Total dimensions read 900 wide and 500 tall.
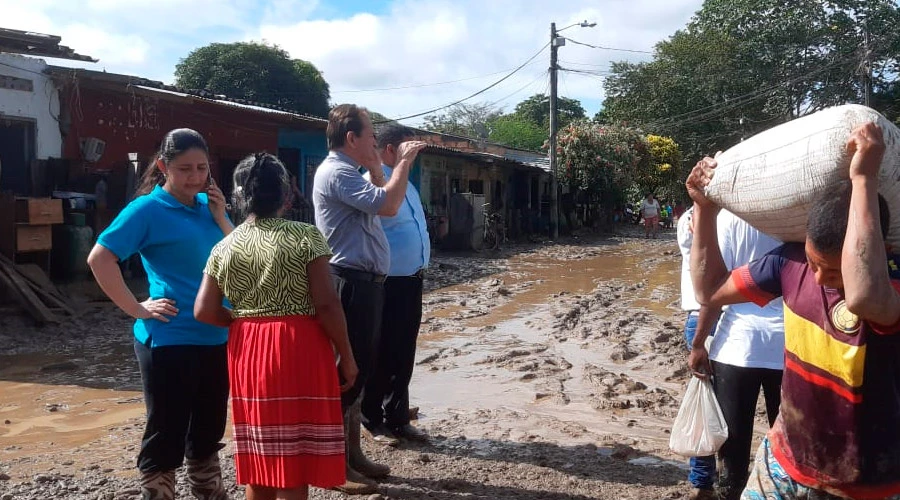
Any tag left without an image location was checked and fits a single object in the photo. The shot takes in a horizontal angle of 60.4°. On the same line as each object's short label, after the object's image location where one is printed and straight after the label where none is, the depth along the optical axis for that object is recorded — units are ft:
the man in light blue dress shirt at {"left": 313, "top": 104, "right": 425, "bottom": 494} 11.78
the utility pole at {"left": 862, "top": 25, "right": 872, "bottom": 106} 105.83
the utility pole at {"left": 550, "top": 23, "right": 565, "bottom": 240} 79.81
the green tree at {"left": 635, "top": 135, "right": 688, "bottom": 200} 105.40
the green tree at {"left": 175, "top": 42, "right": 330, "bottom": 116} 101.09
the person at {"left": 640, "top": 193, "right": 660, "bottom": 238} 85.56
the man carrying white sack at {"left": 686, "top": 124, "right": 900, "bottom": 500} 5.90
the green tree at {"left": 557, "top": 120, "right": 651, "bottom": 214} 86.79
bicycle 65.21
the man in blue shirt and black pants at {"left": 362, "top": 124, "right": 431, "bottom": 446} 14.23
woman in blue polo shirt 9.65
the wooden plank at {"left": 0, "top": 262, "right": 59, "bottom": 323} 27.07
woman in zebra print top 8.60
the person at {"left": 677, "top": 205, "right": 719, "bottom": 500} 11.29
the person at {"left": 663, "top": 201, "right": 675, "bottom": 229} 117.12
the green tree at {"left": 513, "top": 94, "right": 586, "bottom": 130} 198.70
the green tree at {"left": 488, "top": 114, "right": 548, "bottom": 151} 178.19
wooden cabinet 28.89
